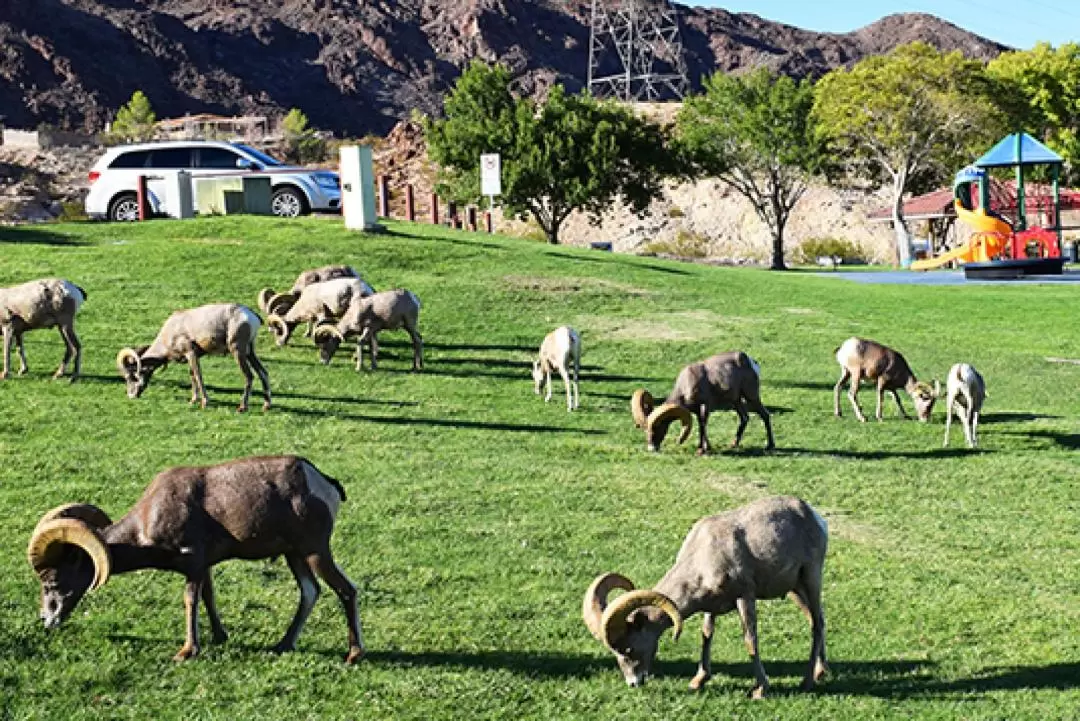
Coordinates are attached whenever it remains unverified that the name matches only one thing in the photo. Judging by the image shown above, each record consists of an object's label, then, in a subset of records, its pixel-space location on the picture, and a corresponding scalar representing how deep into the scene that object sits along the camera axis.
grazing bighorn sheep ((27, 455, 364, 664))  8.23
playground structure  42.69
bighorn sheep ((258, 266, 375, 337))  22.78
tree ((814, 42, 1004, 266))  57.28
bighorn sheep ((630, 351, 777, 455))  15.73
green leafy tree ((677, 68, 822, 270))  61.22
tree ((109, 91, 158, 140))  118.00
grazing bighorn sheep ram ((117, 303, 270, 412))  16.81
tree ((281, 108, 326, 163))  106.00
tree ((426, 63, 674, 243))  55.38
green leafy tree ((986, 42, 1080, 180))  66.44
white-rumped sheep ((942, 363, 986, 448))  16.64
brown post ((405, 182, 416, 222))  44.22
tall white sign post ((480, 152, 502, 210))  42.56
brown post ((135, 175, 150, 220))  35.22
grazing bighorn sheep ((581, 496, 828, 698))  8.00
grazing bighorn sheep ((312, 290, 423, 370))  20.55
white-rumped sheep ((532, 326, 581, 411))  18.53
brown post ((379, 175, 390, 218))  42.38
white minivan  37.12
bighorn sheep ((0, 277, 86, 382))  17.92
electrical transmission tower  104.96
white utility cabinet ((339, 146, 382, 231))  32.16
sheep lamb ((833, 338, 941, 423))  18.81
